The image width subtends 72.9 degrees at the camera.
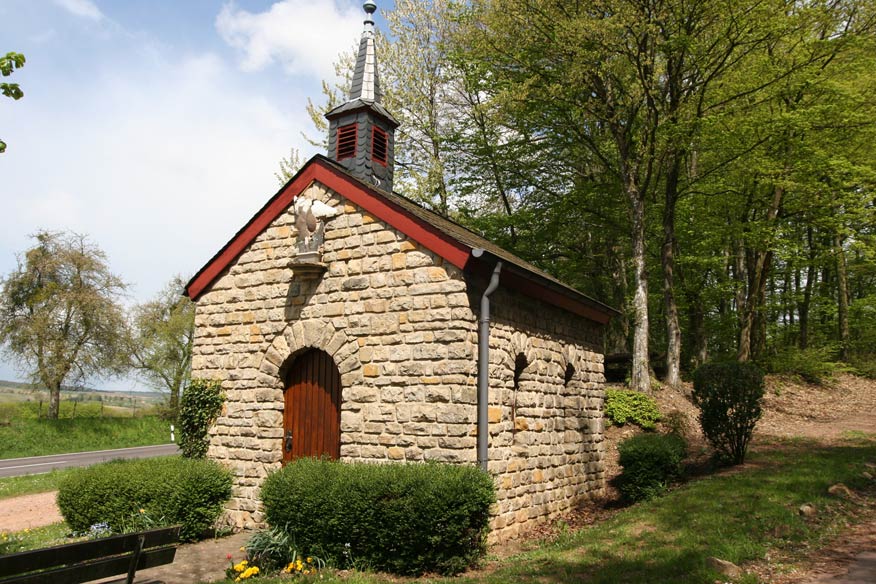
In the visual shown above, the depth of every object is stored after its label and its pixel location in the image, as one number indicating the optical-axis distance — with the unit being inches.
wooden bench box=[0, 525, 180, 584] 172.9
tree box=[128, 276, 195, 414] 1375.5
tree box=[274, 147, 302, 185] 878.3
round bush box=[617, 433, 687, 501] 417.4
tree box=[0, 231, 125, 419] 1041.5
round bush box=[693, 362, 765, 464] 414.0
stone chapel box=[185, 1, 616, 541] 324.5
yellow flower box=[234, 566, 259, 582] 259.1
